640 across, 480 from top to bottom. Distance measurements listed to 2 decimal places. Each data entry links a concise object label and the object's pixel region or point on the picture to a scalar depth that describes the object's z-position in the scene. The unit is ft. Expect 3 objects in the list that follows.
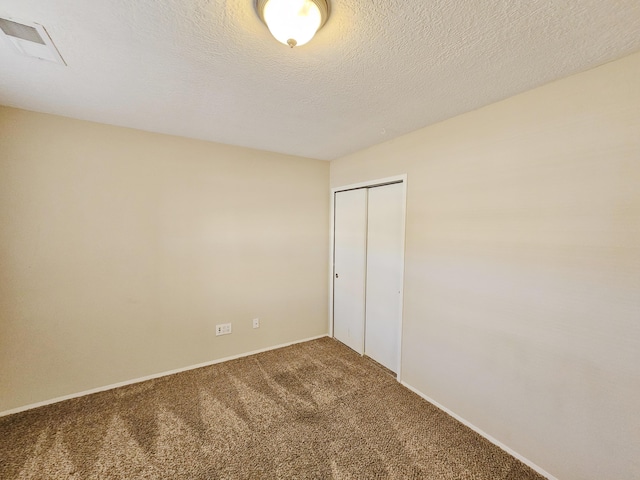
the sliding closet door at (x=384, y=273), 8.59
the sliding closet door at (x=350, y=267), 10.05
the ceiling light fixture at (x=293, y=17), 3.13
